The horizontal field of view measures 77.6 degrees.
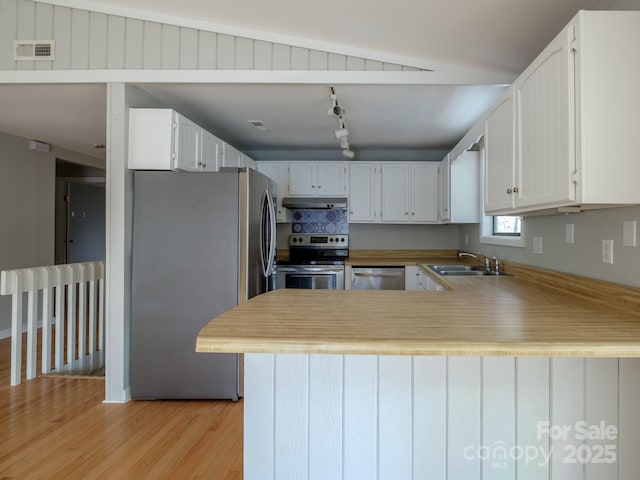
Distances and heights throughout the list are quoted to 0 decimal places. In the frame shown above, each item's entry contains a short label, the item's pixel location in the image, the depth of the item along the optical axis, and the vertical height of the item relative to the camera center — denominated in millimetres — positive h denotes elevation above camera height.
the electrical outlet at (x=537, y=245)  2539 -28
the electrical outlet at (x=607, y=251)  1792 -46
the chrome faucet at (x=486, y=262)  3254 -189
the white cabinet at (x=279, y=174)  4922 +817
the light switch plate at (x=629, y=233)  1642 +34
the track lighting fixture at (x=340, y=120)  3100 +1031
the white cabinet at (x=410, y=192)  4840 +592
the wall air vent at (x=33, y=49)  2809 +1344
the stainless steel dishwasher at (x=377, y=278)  4512 -430
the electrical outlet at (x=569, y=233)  2134 +43
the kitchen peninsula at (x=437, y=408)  1410 -615
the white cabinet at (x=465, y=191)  3945 +494
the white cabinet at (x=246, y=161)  4398 +904
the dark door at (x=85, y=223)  6379 +276
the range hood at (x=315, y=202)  4812 +460
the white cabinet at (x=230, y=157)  3850 +848
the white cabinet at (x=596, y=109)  1413 +480
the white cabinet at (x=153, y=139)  2838 +718
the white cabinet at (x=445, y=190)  4125 +555
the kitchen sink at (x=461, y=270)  3297 -265
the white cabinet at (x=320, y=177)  4902 +777
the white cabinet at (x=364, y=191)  4887 +605
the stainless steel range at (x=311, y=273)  4535 -379
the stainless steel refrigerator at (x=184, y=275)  2832 -255
